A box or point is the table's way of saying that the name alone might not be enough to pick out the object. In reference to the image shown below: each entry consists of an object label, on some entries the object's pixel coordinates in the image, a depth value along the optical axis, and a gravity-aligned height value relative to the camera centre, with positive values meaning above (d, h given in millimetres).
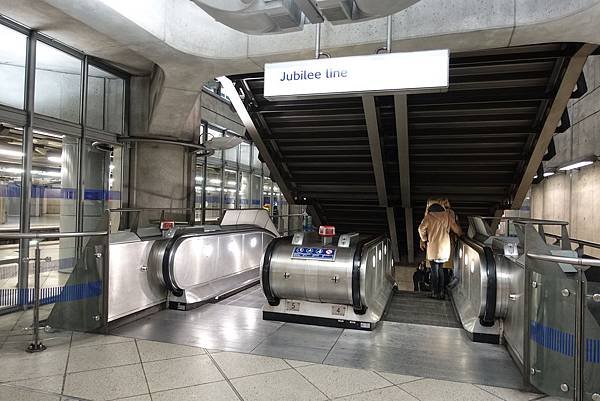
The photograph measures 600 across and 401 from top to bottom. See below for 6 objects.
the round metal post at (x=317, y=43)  4570 +1806
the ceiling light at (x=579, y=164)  9822 +1165
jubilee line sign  3820 +1280
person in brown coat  7160 -545
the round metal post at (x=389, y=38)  4246 +1755
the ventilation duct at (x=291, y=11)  3666 +1782
